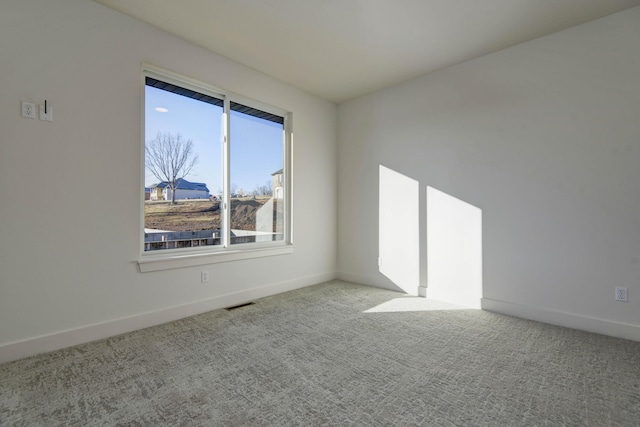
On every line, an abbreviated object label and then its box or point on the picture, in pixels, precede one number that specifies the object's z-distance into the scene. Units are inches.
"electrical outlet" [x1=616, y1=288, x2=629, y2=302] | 96.8
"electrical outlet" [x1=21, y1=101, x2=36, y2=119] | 83.5
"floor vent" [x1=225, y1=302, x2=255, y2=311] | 126.7
